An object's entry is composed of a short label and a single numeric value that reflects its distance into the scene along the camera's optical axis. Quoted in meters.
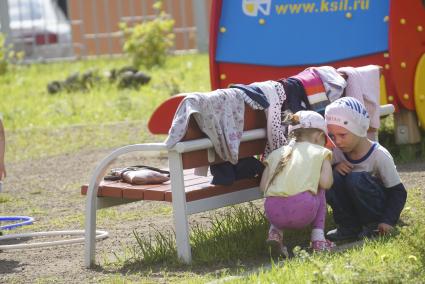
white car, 39.62
